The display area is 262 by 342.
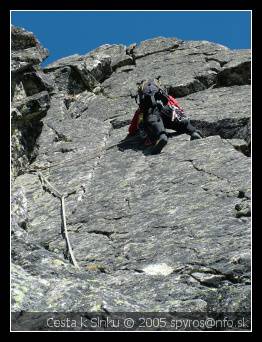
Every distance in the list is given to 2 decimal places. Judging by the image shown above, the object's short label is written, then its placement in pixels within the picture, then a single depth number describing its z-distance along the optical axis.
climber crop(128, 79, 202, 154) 16.28
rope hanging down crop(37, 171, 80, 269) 10.91
